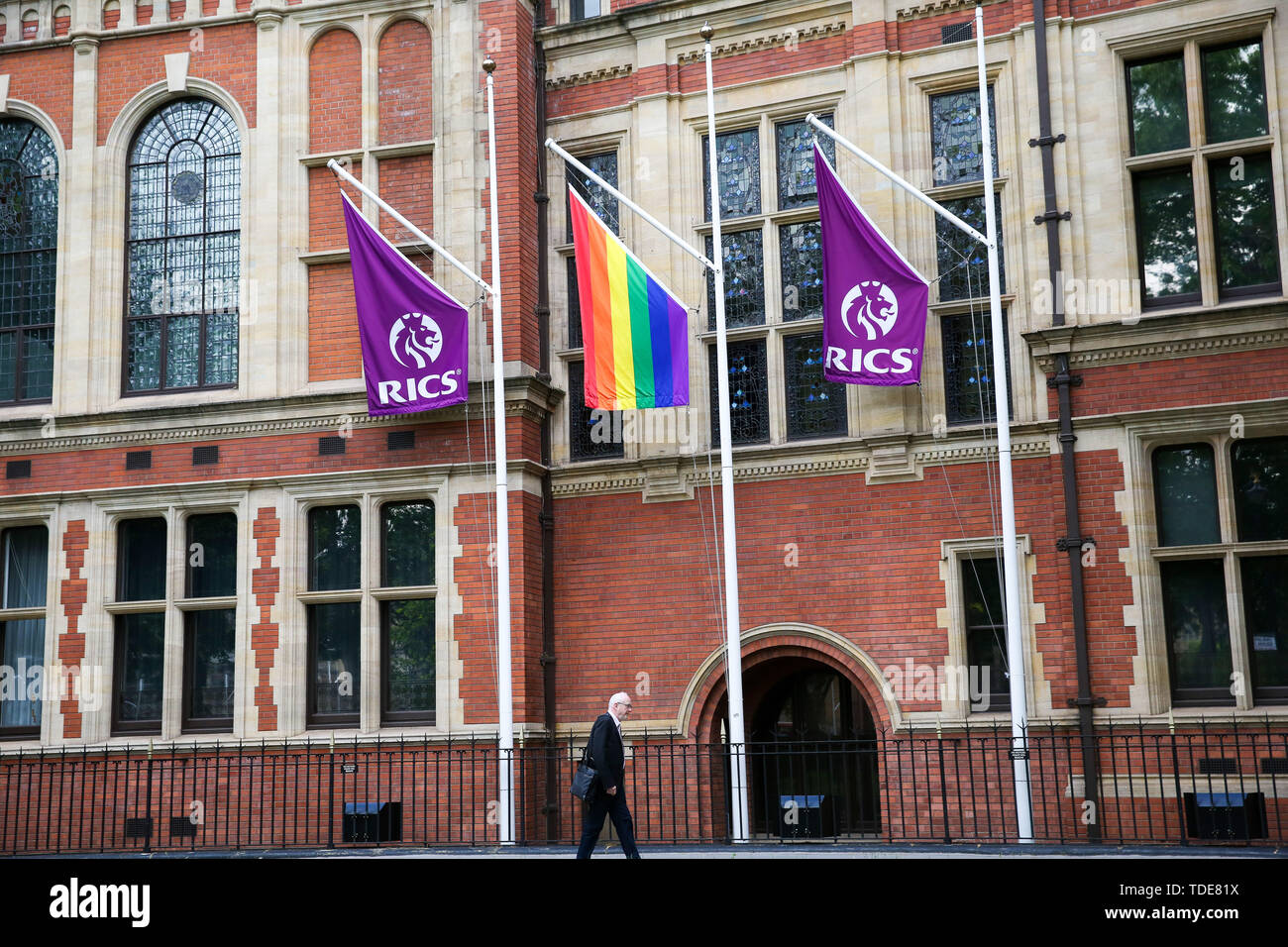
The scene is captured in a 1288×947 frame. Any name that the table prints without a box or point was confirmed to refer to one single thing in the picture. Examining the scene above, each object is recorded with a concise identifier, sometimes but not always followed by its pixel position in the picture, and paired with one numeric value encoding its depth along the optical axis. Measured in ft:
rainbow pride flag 54.85
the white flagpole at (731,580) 49.75
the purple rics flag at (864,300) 54.08
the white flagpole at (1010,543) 48.52
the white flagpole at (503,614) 54.49
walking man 40.81
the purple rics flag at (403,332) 57.98
